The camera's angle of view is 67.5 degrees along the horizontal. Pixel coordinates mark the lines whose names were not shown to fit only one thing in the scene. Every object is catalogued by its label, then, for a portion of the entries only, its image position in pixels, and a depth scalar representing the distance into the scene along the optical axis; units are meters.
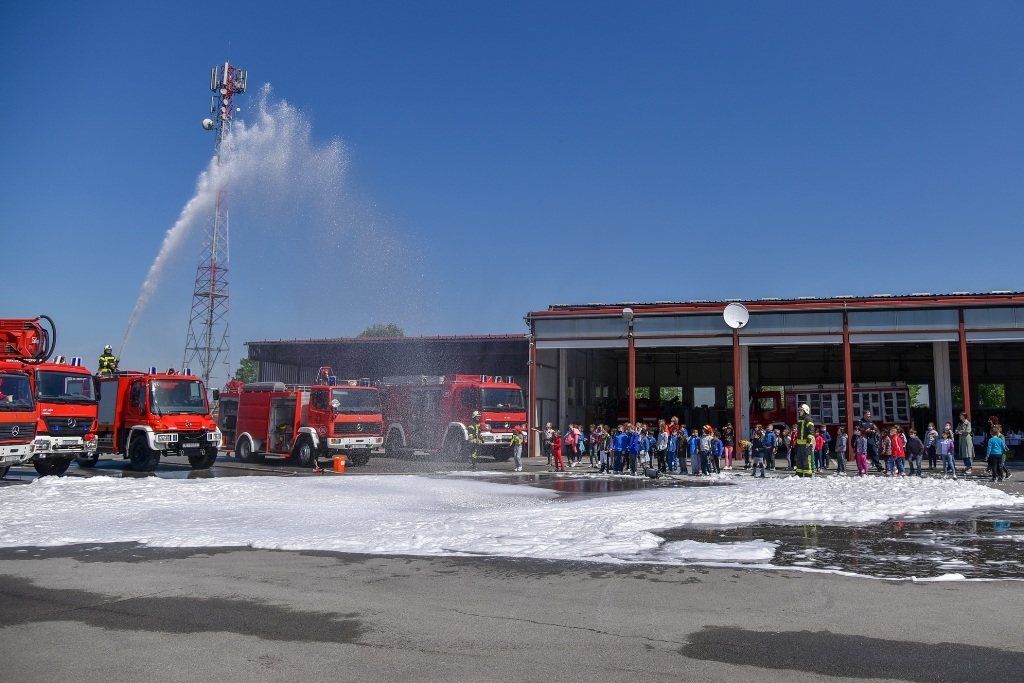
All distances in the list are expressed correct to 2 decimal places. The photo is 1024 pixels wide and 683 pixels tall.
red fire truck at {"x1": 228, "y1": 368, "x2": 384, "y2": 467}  25.08
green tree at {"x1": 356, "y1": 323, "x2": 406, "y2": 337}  85.61
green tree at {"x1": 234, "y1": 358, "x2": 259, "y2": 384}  83.61
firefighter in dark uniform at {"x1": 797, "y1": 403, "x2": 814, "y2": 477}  19.88
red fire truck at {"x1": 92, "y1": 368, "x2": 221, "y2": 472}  21.62
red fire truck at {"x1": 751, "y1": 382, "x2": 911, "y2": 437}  31.16
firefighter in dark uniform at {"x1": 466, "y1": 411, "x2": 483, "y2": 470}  27.62
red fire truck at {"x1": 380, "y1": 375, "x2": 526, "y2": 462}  29.02
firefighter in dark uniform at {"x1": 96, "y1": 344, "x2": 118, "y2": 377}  23.58
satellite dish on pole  29.16
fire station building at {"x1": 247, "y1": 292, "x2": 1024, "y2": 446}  28.66
